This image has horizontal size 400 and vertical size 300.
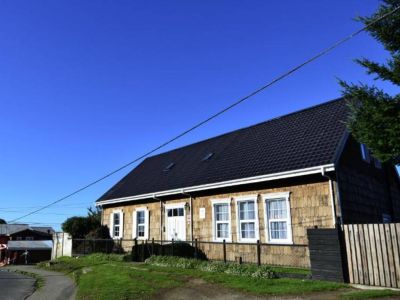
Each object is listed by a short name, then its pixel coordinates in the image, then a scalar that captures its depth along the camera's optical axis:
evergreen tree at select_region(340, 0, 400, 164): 11.50
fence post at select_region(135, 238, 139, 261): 19.88
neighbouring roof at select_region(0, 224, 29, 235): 65.19
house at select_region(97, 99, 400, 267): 15.29
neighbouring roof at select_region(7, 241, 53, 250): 43.66
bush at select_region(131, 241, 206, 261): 17.91
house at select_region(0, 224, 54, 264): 42.41
